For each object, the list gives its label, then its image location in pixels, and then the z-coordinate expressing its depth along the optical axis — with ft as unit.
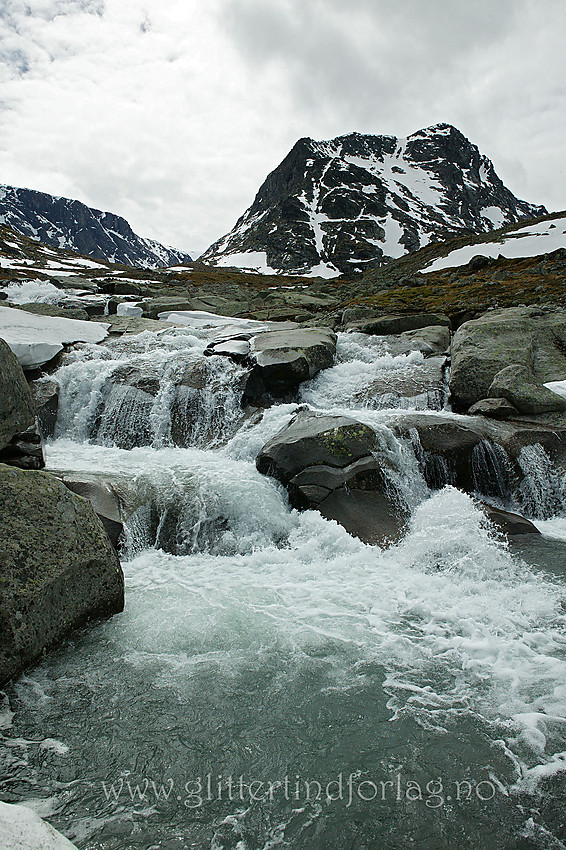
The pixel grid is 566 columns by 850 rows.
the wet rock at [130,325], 79.77
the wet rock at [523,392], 46.70
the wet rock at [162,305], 105.33
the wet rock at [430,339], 69.77
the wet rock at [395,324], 81.15
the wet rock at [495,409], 47.24
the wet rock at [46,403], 55.83
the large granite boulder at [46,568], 18.52
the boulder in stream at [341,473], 36.45
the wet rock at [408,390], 56.54
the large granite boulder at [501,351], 54.34
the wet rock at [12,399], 30.04
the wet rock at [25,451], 33.99
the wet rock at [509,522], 35.85
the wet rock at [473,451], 41.98
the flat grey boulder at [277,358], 59.88
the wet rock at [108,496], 31.55
